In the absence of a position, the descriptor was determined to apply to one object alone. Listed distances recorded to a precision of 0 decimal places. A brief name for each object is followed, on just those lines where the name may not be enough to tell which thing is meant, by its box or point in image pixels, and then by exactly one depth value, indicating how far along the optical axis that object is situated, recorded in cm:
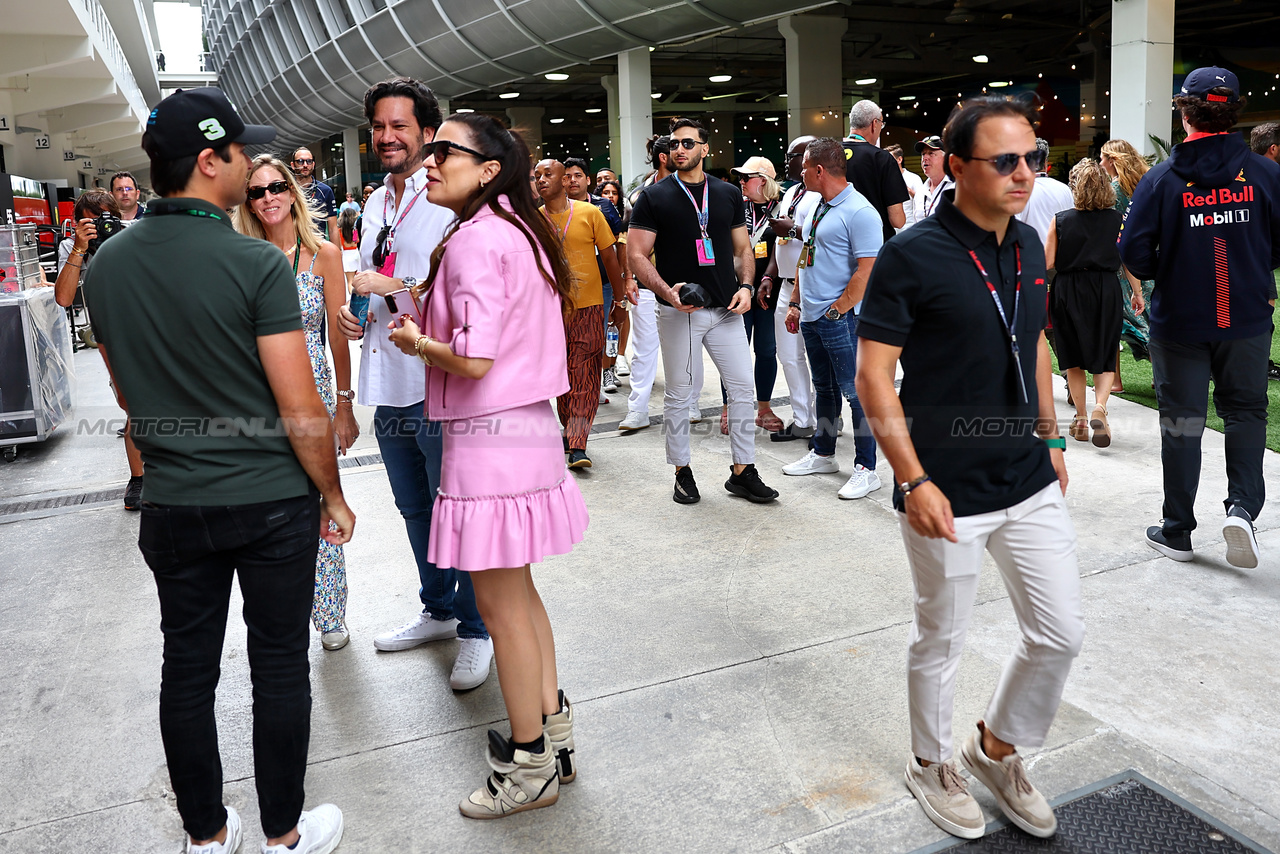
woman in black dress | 662
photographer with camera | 600
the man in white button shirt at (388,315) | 340
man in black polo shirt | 243
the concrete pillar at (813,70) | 1886
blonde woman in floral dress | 373
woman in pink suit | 257
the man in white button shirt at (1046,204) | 649
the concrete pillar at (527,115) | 3288
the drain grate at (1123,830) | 252
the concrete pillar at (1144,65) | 1166
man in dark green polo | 221
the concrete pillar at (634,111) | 1994
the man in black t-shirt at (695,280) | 564
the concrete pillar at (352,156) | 3681
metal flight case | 739
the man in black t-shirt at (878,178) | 618
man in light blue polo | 549
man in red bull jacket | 420
